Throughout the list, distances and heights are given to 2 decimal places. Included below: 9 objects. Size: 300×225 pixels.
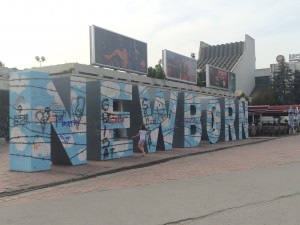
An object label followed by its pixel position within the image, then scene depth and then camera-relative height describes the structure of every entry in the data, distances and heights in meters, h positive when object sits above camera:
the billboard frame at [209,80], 35.03 +4.50
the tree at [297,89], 49.80 +4.80
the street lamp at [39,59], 28.56 +5.76
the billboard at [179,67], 29.21 +5.26
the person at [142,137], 13.38 -0.80
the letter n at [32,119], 9.87 +0.03
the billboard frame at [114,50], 20.33 +5.04
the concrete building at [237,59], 56.36 +11.45
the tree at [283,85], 49.98 +5.56
